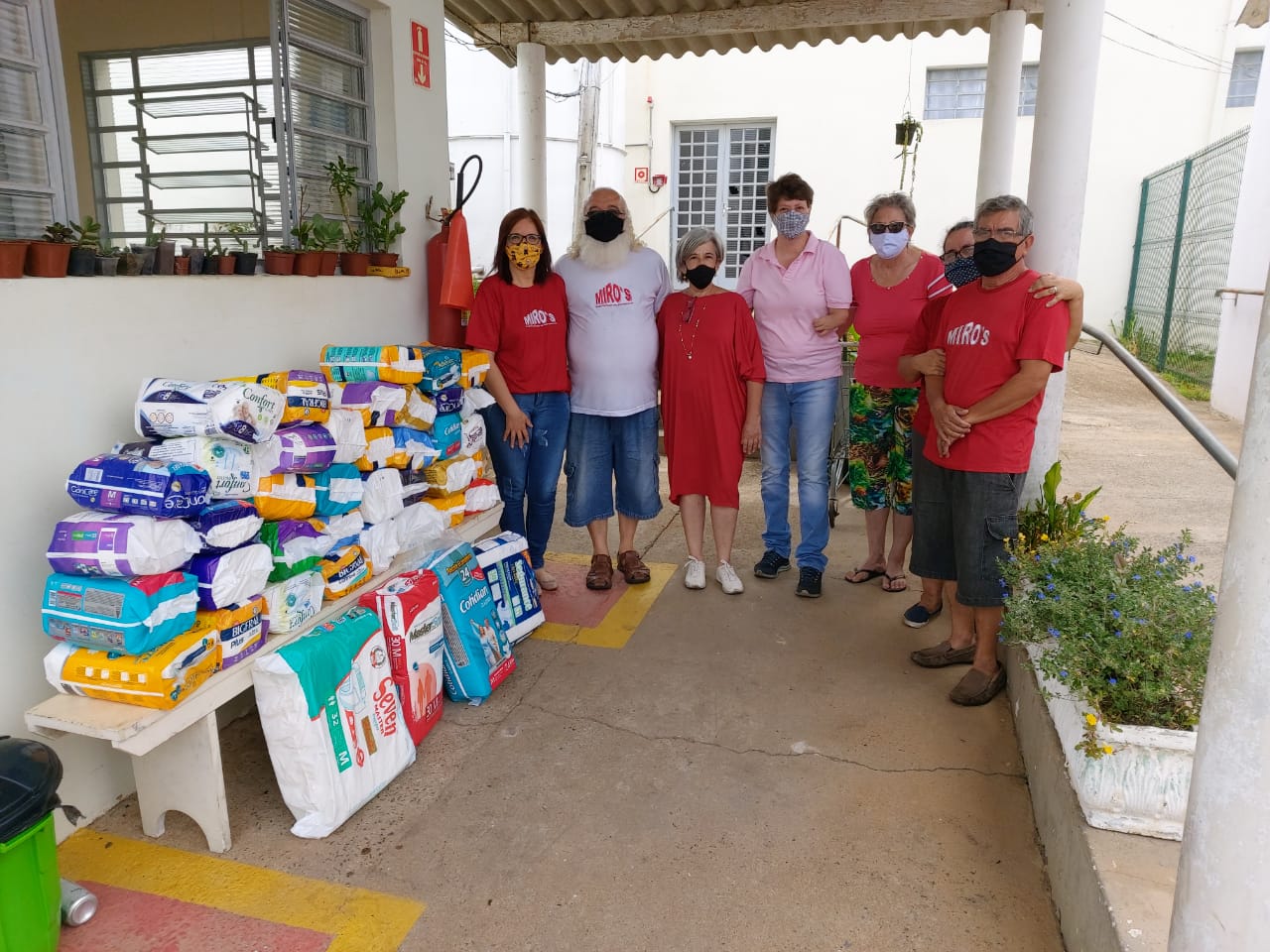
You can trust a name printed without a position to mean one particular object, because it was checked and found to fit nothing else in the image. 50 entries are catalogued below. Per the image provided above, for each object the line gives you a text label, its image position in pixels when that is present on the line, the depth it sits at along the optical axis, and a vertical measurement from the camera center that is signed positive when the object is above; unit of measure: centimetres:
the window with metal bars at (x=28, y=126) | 249 +43
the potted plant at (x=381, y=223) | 369 +24
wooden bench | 211 -120
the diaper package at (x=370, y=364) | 312 -29
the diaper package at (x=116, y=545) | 213 -65
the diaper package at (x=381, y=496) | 304 -74
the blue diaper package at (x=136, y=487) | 218 -51
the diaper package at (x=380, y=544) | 303 -91
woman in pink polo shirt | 385 -27
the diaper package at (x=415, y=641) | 280 -116
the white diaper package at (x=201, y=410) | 236 -35
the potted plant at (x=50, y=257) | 227 +5
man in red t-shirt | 278 -37
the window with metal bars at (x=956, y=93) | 1195 +263
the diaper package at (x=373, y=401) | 301 -41
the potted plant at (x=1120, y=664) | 204 -95
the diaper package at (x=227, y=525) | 231 -65
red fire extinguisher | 394 +1
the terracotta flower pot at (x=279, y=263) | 317 +6
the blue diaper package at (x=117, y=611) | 212 -80
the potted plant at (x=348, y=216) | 351 +27
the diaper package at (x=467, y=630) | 313 -125
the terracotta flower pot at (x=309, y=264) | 327 +6
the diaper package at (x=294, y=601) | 256 -94
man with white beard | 383 -28
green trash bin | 179 -118
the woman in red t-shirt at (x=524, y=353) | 371 -30
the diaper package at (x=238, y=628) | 232 -94
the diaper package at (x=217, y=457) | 233 -47
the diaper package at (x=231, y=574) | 232 -79
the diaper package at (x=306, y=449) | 258 -50
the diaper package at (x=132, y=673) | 213 -96
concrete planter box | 203 -113
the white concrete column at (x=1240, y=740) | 123 -64
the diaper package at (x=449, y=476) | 345 -76
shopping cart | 559 -93
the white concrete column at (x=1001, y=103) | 607 +133
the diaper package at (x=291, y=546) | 260 -79
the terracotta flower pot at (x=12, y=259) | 218 +5
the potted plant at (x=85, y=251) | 239 +7
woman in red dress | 383 -41
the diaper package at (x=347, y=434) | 280 -49
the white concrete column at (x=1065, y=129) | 347 +64
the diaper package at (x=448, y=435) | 341 -59
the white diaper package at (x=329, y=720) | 237 -122
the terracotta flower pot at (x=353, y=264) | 355 +7
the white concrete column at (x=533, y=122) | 657 +124
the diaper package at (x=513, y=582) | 354 -122
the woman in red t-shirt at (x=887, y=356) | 368 -29
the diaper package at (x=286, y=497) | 255 -63
